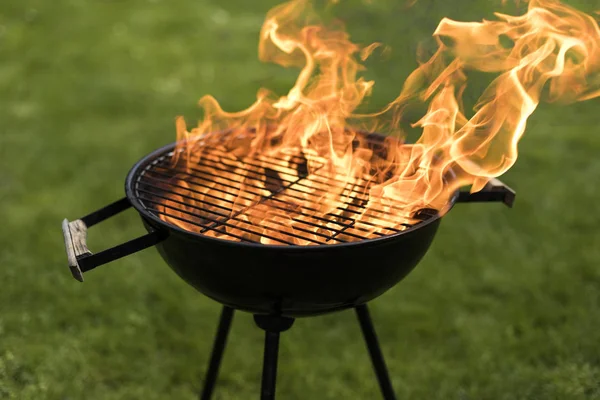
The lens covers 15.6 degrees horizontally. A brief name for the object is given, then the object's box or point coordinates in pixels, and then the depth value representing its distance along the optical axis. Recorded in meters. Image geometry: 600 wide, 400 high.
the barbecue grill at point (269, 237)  2.80
